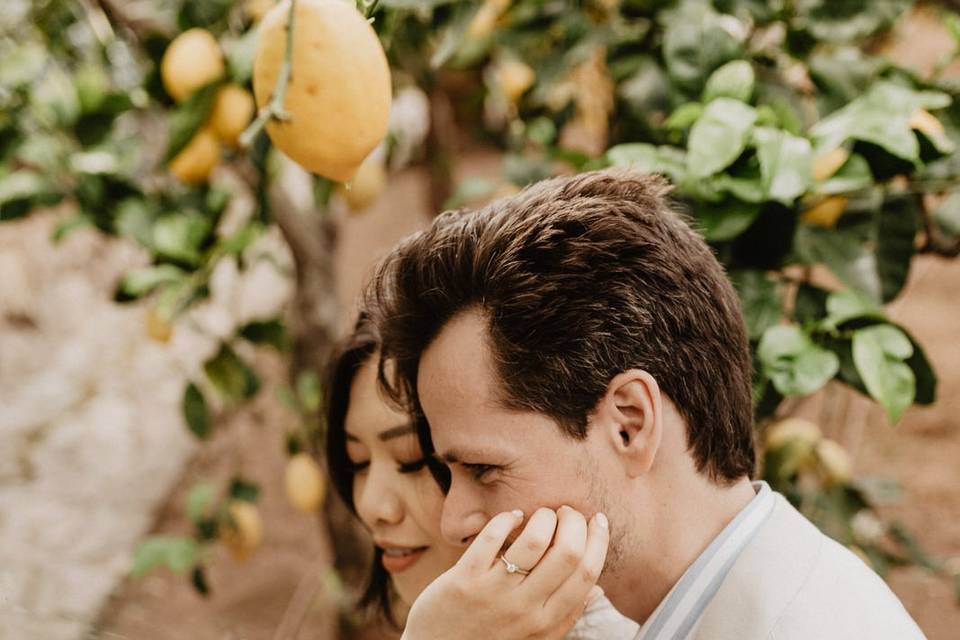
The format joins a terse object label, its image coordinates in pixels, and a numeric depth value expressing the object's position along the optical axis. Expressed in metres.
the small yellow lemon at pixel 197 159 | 1.52
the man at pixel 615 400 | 0.91
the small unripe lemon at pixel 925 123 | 1.13
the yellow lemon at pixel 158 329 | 1.67
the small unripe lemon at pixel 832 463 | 1.79
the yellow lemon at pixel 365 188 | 2.16
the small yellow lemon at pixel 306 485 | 2.23
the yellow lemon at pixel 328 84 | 0.82
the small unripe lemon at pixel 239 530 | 2.26
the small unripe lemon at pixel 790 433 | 1.74
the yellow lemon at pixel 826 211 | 1.21
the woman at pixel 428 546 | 0.85
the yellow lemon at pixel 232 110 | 1.46
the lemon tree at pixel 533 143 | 1.08
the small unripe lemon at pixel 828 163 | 1.16
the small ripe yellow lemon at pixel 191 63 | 1.43
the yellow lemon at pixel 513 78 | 2.10
